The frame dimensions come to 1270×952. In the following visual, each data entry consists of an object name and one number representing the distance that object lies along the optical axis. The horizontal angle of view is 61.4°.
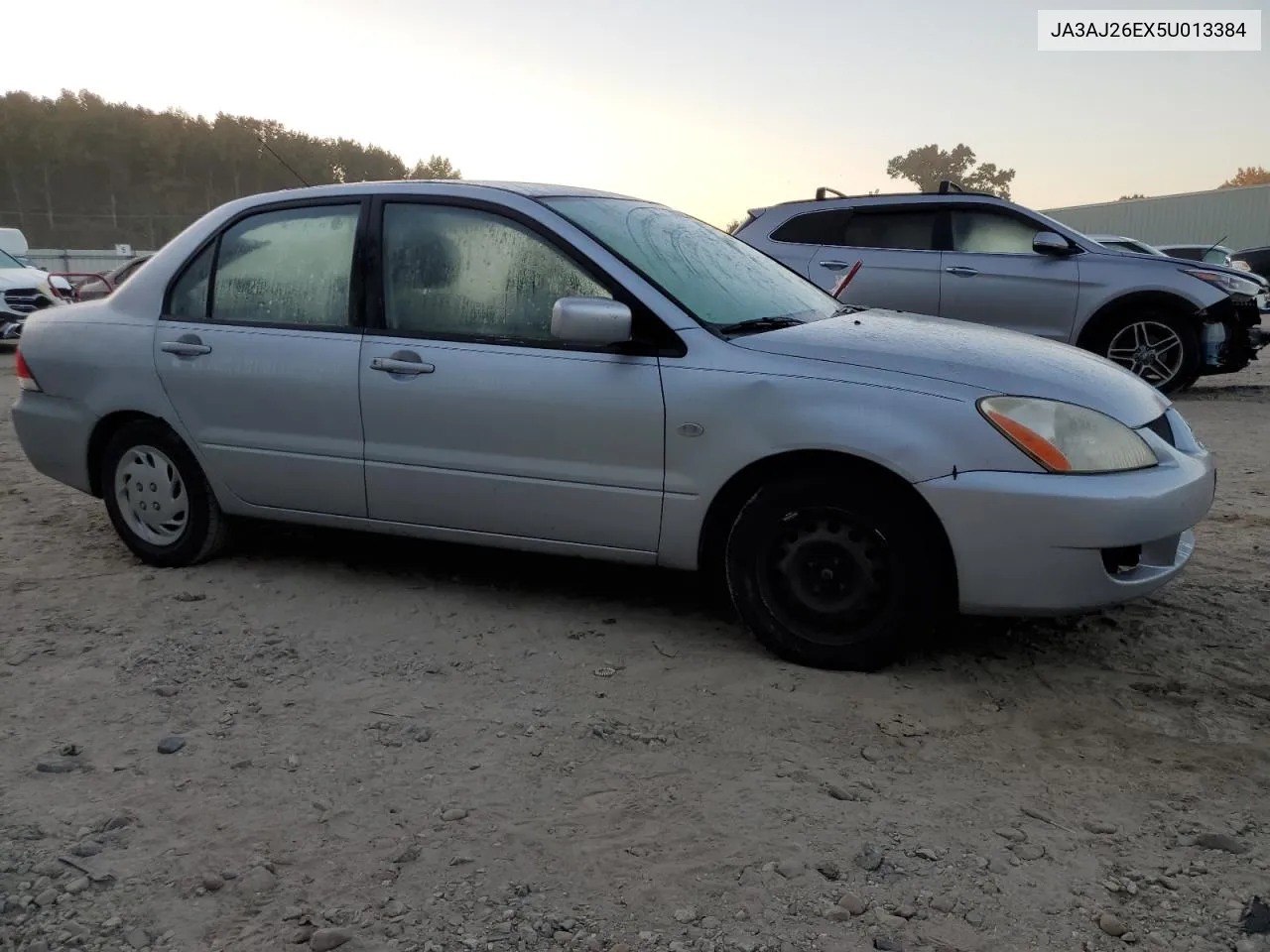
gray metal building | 34.78
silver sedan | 3.28
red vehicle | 16.88
